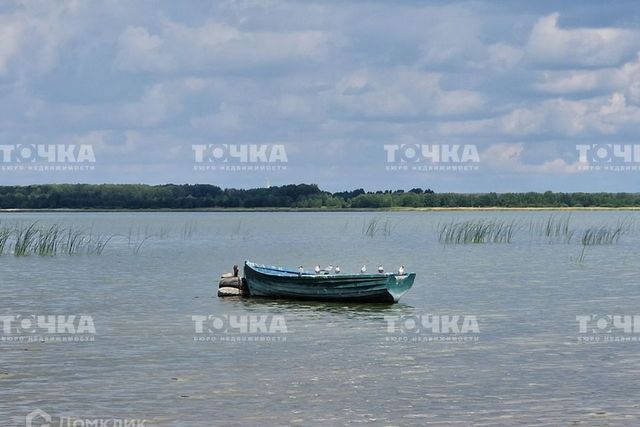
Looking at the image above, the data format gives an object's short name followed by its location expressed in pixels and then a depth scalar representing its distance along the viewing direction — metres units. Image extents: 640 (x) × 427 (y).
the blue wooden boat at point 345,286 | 34.91
